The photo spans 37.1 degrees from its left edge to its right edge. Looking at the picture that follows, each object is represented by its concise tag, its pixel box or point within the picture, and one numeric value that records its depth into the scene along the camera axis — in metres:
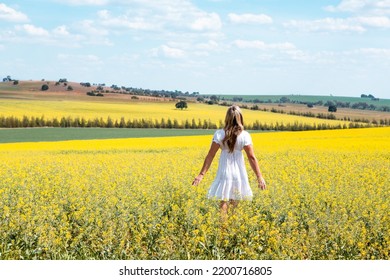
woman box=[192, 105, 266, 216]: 8.19
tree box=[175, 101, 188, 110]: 75.93
